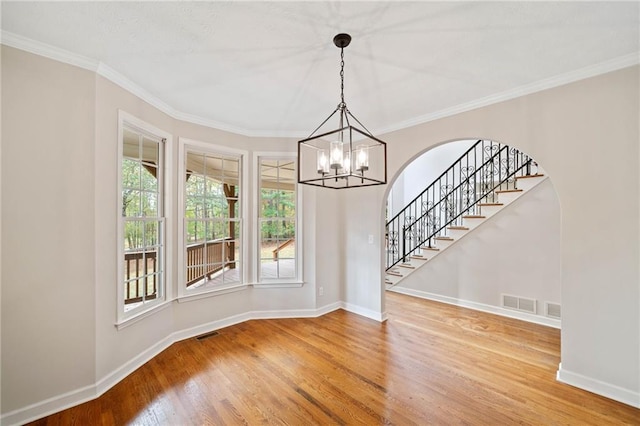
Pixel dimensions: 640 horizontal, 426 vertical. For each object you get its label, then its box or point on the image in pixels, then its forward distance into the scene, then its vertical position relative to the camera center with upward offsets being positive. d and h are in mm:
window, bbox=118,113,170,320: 2832 -49
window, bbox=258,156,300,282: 4266 -118
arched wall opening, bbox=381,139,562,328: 4000 -824
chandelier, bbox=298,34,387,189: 2258 +726
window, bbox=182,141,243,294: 3668 -96
